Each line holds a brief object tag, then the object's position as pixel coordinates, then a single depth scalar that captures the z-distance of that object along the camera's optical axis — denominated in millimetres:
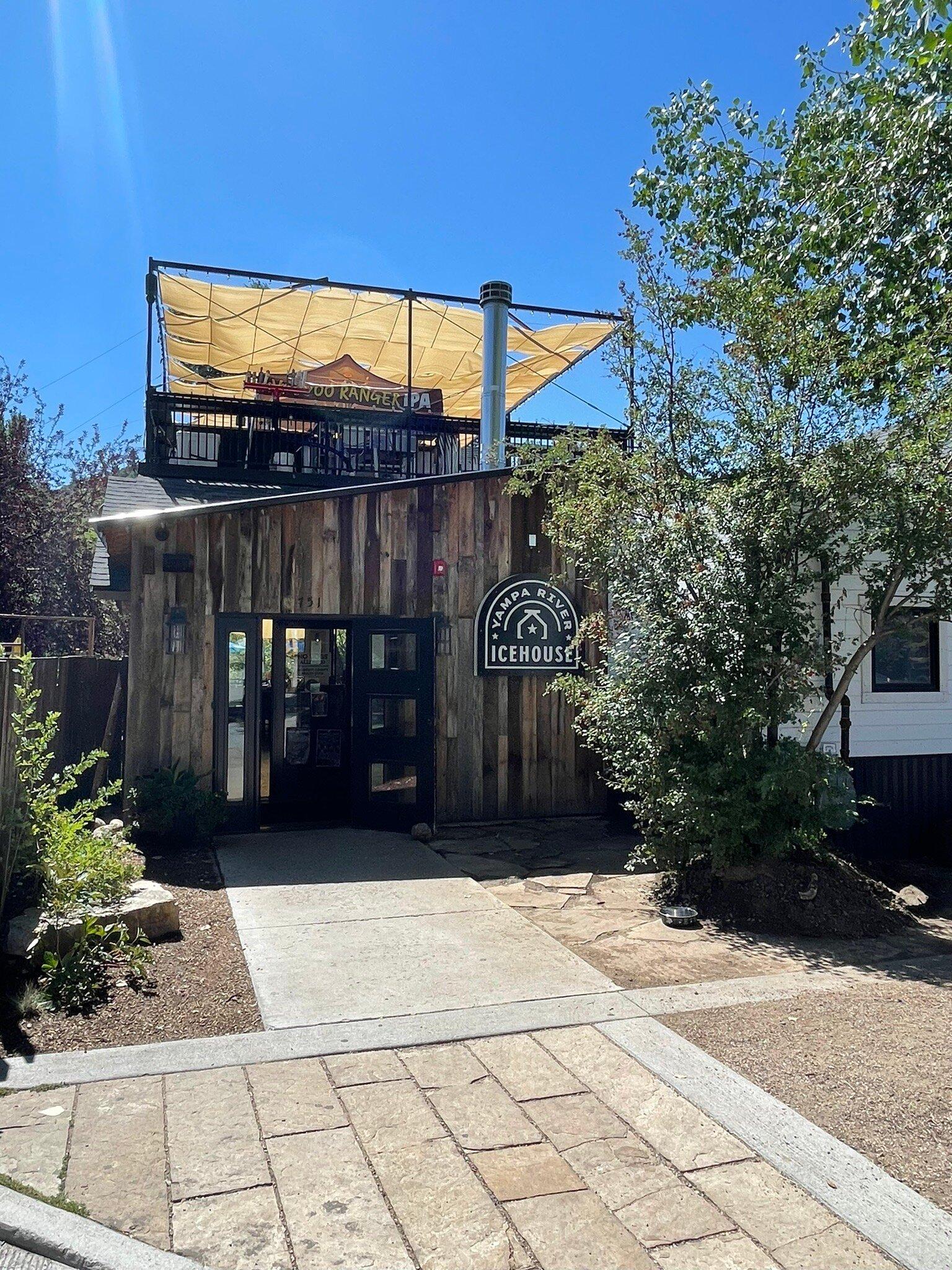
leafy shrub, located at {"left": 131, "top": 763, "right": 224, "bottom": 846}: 7719
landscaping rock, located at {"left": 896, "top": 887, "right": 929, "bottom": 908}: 6668
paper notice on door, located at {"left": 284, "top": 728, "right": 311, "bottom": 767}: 9750
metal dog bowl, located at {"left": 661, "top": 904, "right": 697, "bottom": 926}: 6059
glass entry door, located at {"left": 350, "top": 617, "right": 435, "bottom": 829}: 8758
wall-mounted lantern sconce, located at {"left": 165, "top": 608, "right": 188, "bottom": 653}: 8359
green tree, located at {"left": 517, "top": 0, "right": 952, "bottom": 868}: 6059
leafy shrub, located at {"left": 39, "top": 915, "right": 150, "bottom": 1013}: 4441
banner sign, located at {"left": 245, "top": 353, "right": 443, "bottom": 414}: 13719
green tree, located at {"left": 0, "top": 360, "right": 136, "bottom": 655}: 15219
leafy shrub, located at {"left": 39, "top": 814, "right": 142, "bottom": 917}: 5051
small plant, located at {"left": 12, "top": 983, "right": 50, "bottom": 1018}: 4262
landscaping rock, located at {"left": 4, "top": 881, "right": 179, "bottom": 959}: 4688
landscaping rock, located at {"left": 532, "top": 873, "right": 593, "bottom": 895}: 6922
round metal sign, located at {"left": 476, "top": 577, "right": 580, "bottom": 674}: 9305
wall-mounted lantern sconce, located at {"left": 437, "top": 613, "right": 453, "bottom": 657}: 9148
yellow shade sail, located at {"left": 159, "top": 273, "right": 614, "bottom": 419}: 14688
